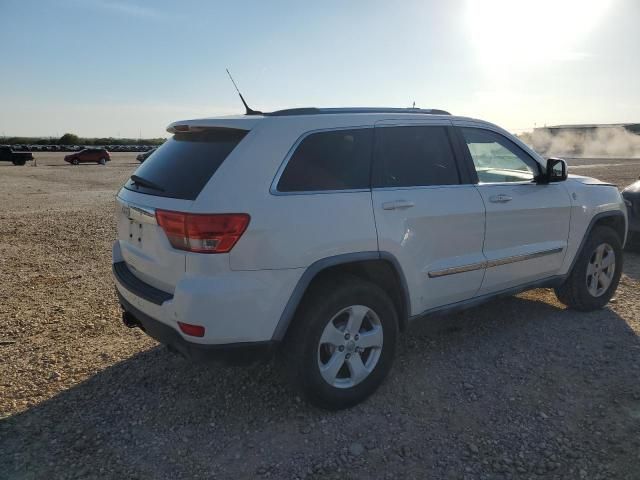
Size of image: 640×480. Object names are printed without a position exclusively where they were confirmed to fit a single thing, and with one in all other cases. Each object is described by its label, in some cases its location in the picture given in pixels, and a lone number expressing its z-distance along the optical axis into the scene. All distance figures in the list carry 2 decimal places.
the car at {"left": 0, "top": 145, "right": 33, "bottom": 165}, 33.66
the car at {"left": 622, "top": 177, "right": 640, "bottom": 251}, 7.24
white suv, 2.71
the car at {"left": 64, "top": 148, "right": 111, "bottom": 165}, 37.12
